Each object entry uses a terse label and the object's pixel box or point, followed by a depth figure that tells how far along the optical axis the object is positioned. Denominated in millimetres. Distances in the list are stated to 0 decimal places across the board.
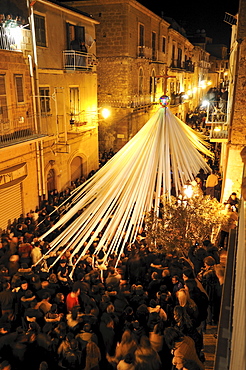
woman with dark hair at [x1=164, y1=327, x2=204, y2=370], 5168
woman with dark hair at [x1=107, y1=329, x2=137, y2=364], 5367
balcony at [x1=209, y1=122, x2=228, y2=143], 12903
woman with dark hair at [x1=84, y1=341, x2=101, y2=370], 5359
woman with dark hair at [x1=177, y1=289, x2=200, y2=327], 6273
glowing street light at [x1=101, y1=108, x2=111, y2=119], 19320
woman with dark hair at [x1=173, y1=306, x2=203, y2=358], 6022
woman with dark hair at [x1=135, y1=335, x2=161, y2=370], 5066
